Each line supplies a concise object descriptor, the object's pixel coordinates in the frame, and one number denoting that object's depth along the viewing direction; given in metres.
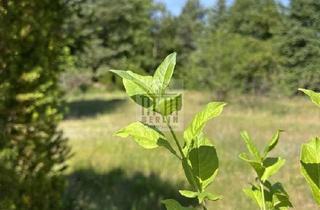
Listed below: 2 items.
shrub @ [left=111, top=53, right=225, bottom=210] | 0.79
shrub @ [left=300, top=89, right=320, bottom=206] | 0.82
